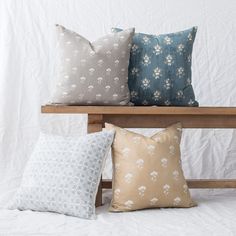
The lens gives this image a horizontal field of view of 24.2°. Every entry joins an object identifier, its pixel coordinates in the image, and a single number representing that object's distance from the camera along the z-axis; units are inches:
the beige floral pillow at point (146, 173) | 76.5
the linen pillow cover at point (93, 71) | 80.0
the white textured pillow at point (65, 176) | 73.4
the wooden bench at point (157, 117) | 80.0
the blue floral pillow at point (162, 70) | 81.6
